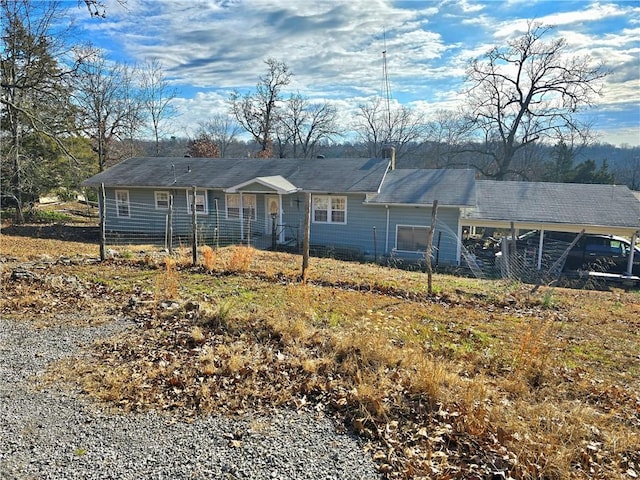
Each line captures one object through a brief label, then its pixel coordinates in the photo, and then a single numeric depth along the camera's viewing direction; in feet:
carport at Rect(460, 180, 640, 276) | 55.83
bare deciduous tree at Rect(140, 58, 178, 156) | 134.82
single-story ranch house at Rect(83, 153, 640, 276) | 57.52
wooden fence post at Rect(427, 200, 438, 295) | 29.53
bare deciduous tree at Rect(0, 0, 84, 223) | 42.80
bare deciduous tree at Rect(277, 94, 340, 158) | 154.61
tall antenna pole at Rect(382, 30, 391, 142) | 152.85
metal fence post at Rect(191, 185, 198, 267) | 32.78
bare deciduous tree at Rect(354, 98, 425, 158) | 165.17
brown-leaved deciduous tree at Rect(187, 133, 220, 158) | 118.01
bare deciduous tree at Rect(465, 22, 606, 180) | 99.04
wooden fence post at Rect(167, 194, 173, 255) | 36.50
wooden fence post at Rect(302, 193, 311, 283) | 29.23
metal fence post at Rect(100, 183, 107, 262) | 33.62
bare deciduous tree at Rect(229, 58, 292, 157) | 137.39
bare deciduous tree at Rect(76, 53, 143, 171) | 98.43
